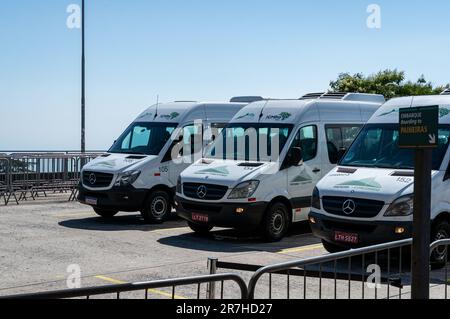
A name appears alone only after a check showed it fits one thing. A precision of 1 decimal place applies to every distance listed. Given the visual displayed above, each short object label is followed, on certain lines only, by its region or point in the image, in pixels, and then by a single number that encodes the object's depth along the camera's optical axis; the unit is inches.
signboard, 175.3
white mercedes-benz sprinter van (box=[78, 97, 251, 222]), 563.2
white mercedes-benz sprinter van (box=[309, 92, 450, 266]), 384.5
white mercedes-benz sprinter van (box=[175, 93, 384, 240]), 474.6
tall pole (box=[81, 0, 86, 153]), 1021.8
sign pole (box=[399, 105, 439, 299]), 176.1
